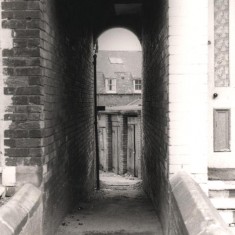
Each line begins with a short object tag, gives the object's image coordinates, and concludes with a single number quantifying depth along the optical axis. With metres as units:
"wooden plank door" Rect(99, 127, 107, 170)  26.05
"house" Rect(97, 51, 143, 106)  35.78
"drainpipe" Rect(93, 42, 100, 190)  11.99
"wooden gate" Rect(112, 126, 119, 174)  24.94
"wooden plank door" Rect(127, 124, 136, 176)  22.48
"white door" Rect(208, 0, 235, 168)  5.16
